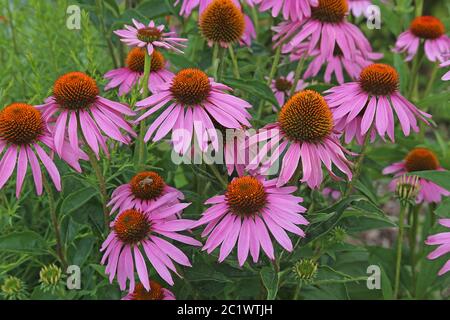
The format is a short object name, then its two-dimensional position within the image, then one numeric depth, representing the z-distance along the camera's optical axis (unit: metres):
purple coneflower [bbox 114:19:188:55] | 1.30
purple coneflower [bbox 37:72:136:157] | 1.17
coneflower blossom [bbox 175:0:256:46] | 1.41
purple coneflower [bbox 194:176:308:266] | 1.11
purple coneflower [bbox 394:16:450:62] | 1.87
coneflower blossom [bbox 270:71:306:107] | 1.77
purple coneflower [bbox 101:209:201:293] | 1.17
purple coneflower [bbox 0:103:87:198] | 1.17
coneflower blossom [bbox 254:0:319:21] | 1.47
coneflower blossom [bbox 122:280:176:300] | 1.28
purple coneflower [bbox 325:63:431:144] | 1.27
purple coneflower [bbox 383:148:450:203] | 1.71
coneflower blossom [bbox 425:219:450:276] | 1.20
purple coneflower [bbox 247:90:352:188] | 1.13
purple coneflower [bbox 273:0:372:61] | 1.52
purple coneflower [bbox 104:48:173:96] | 1.48
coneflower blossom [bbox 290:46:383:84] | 1.66
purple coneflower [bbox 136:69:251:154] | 1.15
